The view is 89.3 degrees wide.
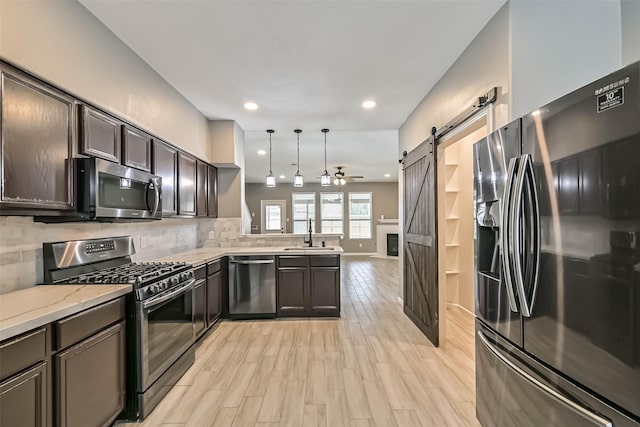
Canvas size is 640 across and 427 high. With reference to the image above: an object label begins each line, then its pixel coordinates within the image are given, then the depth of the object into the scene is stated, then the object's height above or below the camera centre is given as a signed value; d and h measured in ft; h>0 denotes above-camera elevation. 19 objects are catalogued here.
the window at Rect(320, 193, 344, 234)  39.63 +0.78
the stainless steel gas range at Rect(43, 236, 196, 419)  7.10 -2.06
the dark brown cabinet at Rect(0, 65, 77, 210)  5.43 +1.41
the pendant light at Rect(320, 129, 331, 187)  17.08 +2.10
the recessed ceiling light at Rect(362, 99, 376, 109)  12.73 +4.56
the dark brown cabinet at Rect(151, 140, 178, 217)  10.41 +1.62
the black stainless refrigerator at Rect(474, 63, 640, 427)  3.47 -0.59
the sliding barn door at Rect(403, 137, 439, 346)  11.17 -0.89
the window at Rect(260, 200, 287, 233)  39.19 +0.22
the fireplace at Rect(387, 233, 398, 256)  36.01 -3.02
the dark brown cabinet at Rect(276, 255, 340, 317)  14.23 -3.00
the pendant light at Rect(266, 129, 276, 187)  16.31 +1.91
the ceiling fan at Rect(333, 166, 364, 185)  27.32 +3.40
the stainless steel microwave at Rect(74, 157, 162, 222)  6.97 +0.65
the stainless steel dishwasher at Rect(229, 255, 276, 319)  13.94 -2.92
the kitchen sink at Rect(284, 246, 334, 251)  14.72 -1.44
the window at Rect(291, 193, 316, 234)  39.45 +1.05
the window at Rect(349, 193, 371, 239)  39.75 +0.21
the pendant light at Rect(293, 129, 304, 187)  16.19 +1.94
